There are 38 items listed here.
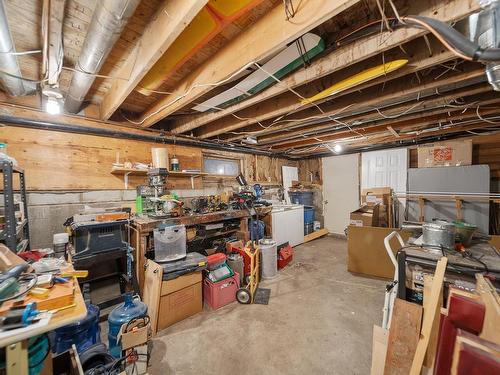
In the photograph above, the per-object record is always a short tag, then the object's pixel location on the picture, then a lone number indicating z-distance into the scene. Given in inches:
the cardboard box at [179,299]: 77.5
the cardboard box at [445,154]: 124.1
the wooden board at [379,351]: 51.2
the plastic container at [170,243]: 87.0
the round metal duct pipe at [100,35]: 38.1
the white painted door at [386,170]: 160.2
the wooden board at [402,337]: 46.5
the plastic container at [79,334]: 59.7
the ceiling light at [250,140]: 148.6
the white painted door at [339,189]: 194.2
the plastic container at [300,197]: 204.7
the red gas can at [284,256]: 129.0
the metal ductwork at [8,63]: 42.3
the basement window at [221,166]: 149.8
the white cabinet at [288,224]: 152.6
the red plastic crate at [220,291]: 88.9
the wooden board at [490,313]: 37.1
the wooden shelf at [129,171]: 101.7
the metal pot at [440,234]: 58.4
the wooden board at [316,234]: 186.1
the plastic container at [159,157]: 109.3
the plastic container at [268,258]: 114.9
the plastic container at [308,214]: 189.3
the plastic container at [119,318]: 62.6
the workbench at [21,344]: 27.1
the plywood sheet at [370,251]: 113.0
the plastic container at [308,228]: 189.5
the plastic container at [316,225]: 204.2
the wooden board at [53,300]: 33.2
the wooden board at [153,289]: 75.7
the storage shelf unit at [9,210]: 54.6
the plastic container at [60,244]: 73.7
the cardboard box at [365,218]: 125.0
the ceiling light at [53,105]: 70.1
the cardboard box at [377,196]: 142.0
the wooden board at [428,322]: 44.1
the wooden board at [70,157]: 85.1
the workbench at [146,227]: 85.6
